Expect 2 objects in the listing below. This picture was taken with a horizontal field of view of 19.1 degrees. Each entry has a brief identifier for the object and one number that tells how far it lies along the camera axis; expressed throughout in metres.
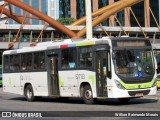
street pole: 27.51
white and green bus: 19.69
